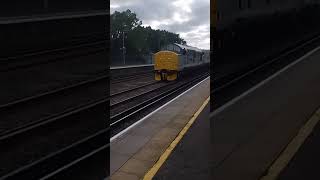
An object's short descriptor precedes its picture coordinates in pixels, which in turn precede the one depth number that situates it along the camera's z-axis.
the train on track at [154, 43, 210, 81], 19.92
